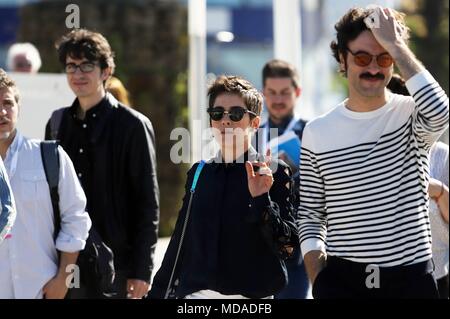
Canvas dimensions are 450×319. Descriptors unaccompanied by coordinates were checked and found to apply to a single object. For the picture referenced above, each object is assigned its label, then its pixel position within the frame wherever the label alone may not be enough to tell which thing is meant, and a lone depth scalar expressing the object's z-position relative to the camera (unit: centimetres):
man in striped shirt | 686
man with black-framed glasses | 951
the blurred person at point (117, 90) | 1086
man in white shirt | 817
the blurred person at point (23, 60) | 1394
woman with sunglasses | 717
